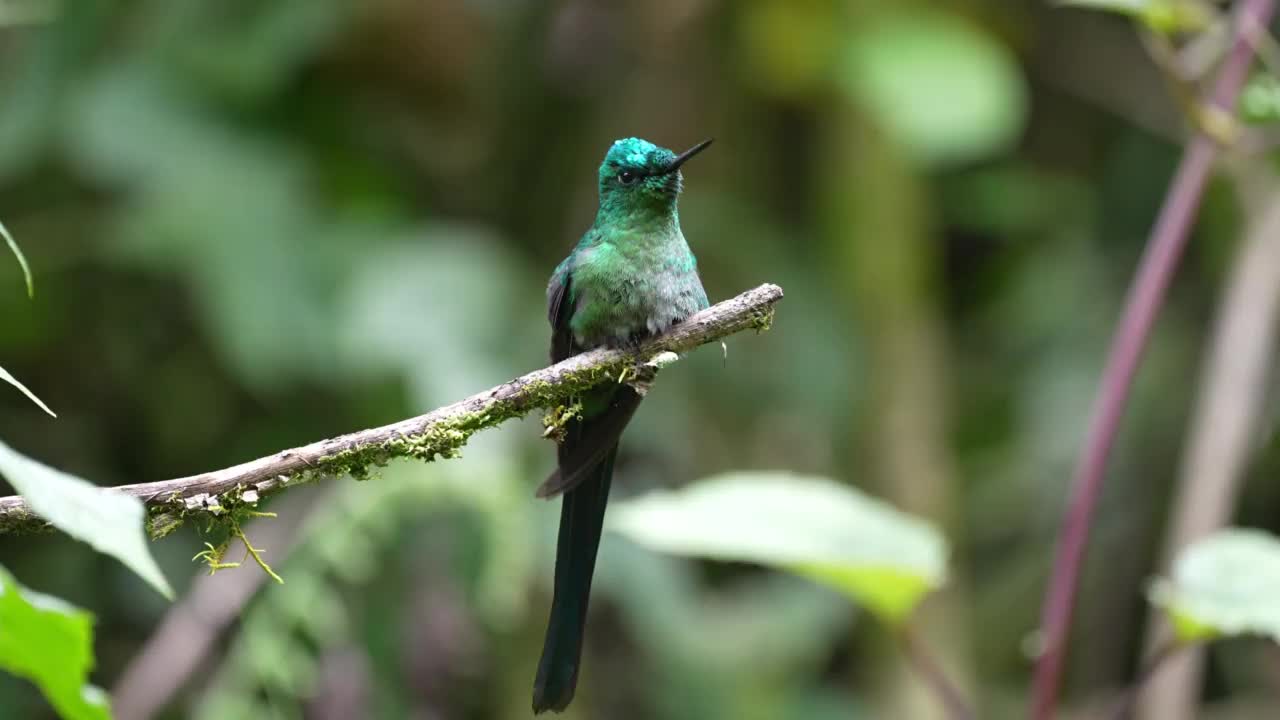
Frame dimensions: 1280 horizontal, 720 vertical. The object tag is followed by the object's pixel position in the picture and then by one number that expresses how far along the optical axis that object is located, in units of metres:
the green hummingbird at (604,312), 3.44
